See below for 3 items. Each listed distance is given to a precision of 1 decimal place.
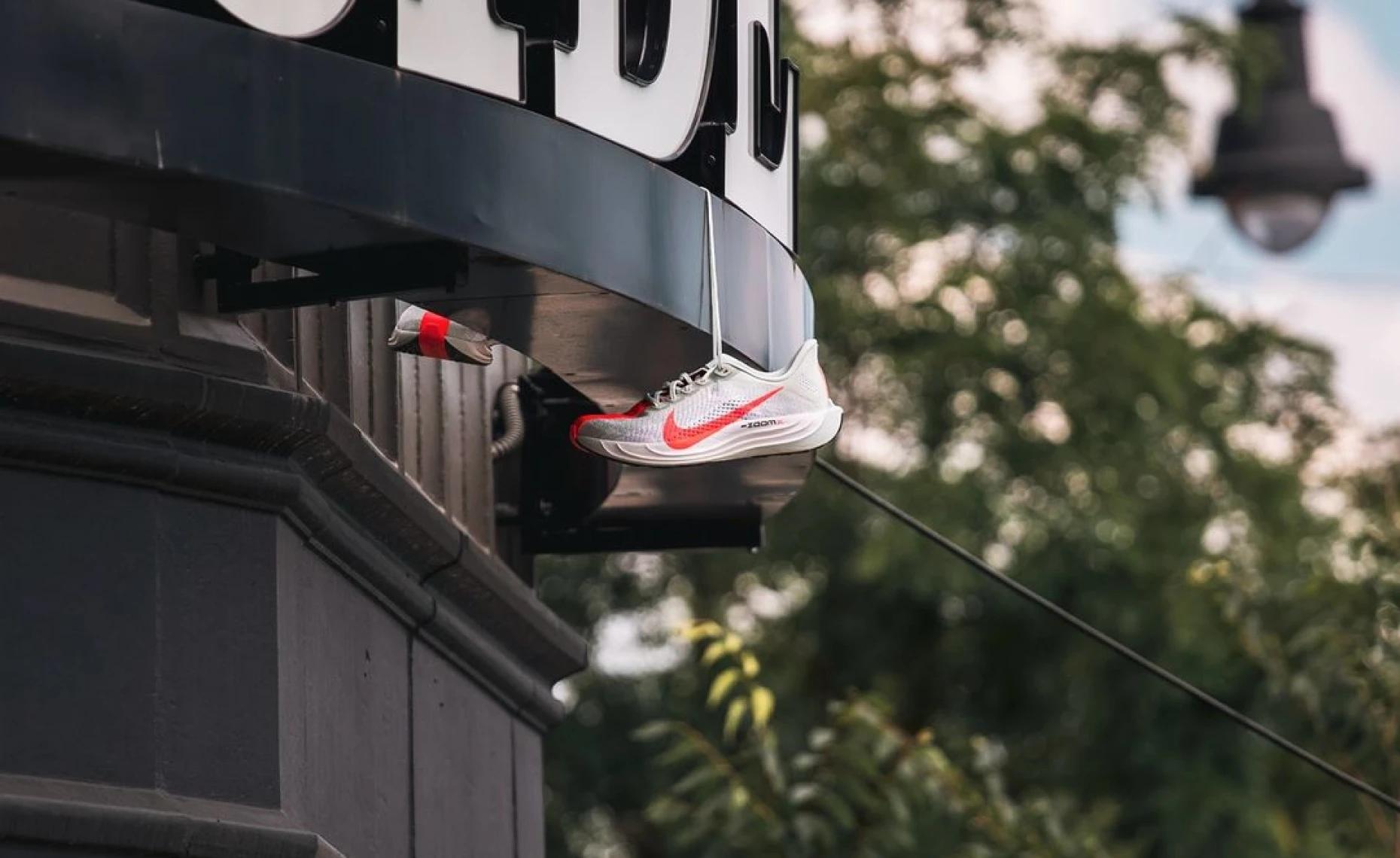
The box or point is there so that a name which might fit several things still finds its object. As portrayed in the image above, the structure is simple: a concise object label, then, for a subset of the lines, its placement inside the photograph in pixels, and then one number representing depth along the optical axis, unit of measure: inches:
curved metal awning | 366.9
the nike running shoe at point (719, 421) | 434.9
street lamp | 1189.5
